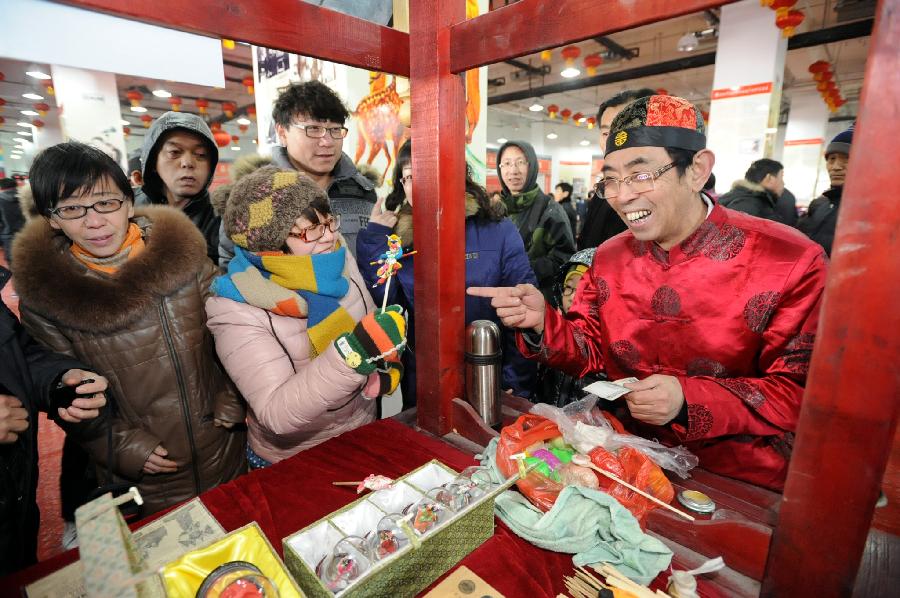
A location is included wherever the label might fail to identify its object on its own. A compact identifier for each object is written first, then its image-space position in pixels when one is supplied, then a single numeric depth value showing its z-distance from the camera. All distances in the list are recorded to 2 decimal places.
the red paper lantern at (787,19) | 4.94
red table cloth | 0.89
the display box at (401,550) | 0.75
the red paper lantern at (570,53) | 8.09
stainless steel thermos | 1.41
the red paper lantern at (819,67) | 7.92
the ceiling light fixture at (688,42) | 7.14
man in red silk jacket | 1.18
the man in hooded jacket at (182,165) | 2.41
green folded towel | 0.87
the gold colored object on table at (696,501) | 1.01
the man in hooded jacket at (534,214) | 3.32
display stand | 0.64
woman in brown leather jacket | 1.46
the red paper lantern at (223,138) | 8.93
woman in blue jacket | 2.30
